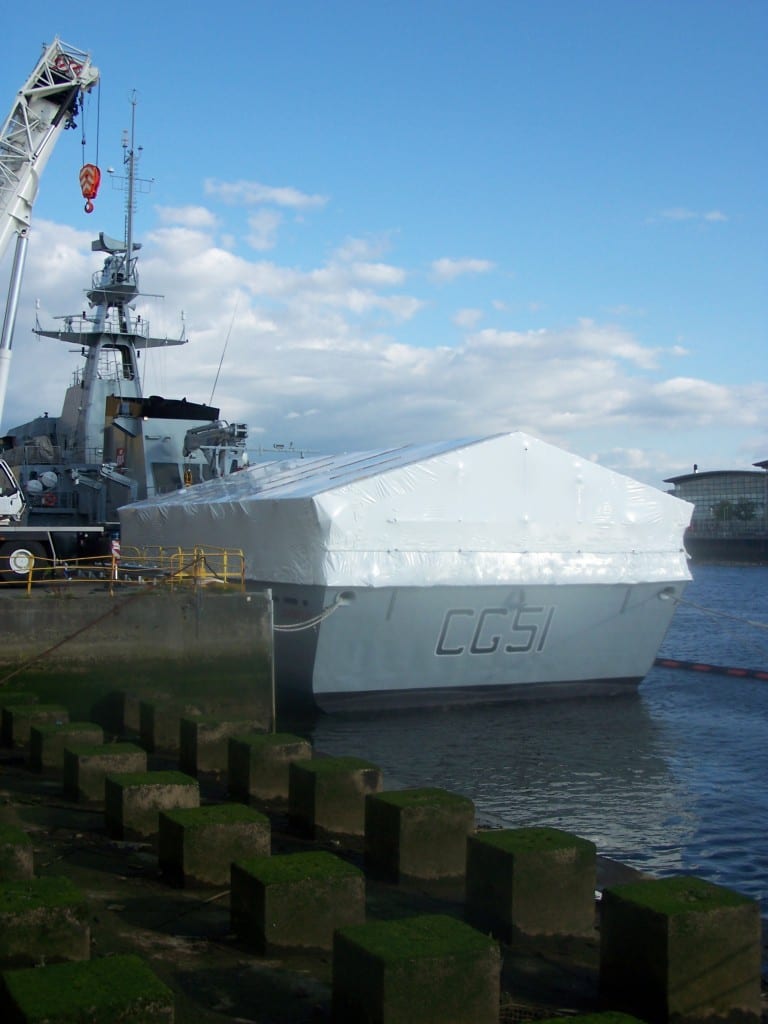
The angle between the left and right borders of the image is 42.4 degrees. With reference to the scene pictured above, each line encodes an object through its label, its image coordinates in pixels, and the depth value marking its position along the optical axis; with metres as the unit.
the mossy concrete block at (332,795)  10.62
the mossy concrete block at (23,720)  14.40
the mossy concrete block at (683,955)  6.47
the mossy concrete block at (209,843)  8.58
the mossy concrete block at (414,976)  5.69
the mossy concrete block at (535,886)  7.80
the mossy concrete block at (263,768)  11.98
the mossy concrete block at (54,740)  12.85
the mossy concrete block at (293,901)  7.15
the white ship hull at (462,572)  19.44
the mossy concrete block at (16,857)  7.70
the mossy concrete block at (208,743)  13.48
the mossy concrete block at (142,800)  10.05
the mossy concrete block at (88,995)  5.04
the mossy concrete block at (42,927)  6.34
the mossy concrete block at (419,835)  9.21
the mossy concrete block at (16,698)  15.21
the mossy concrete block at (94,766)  11.48
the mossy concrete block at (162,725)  15.34
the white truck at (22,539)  21.75
